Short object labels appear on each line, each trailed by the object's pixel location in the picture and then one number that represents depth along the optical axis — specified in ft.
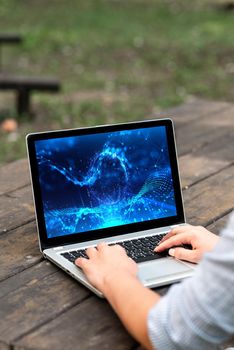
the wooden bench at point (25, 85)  16.19
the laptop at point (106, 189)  6.18
